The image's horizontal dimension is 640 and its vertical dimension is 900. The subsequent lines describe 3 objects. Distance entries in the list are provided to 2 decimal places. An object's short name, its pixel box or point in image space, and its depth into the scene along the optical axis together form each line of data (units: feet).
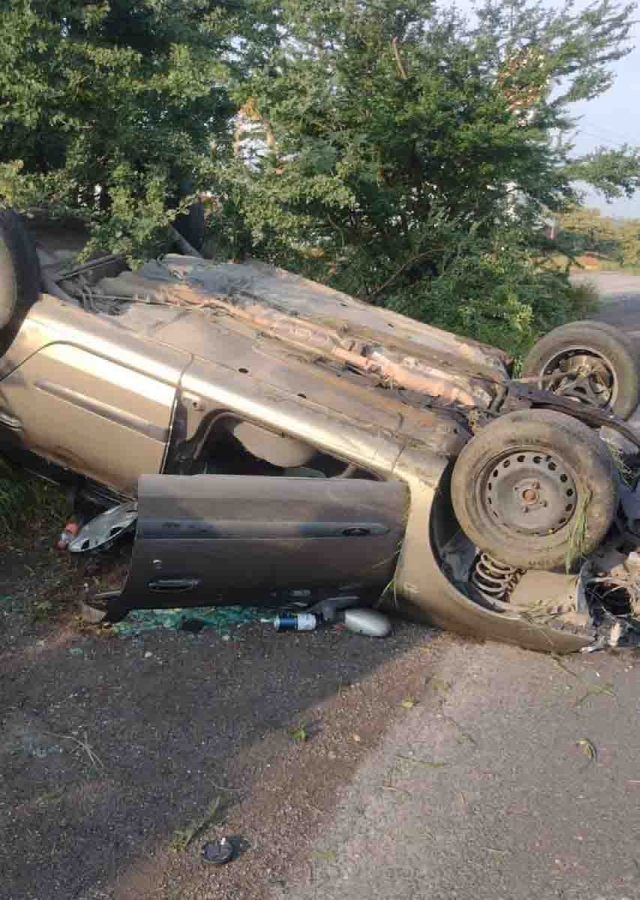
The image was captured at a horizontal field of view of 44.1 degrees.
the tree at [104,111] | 16.71
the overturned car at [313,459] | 11.23
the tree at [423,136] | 28.73
